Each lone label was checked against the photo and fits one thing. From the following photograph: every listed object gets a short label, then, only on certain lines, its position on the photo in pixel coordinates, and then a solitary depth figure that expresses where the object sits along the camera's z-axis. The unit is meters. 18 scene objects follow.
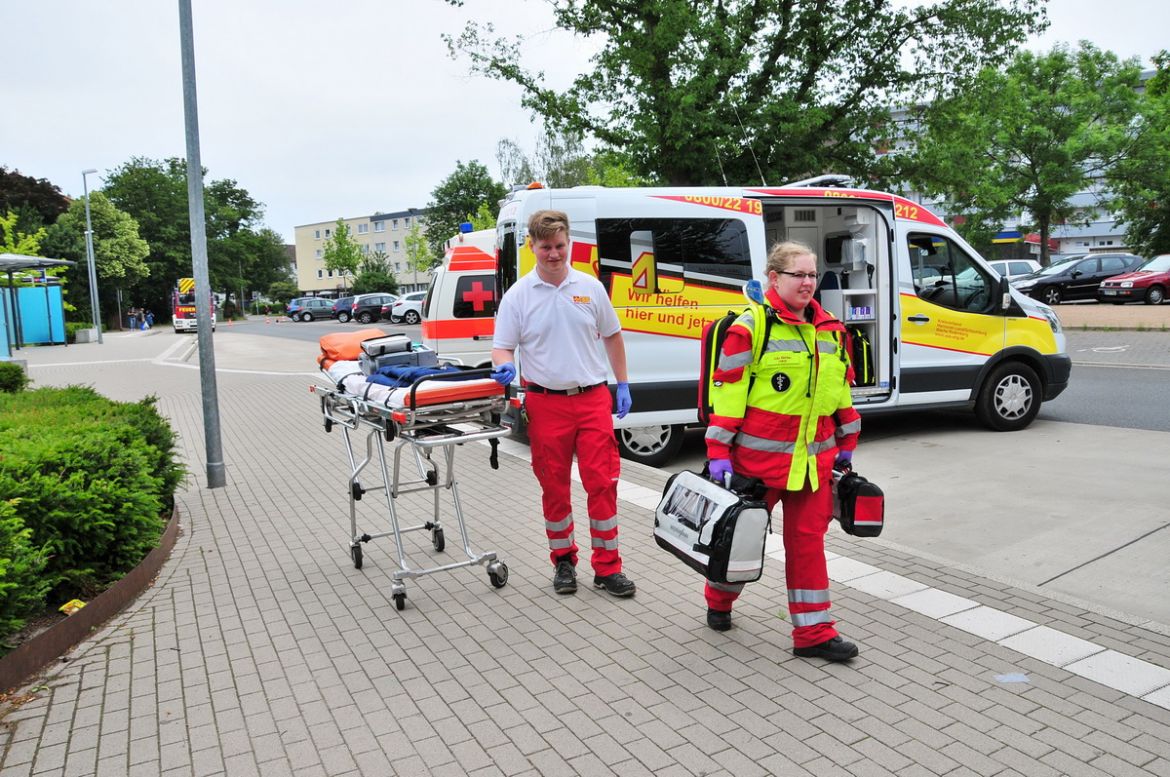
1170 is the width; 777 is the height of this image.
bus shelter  31.64
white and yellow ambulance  8.01
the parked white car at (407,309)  43.91
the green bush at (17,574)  3.70
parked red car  24.89
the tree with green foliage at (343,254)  77.44
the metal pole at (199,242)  7.57
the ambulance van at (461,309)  13.04
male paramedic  4.57
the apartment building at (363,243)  108.06
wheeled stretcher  4.43
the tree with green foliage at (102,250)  47.50
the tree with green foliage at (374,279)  74.88
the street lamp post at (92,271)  36.44
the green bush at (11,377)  10.66
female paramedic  3.73
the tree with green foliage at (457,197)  81.31
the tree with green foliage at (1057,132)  33.56
